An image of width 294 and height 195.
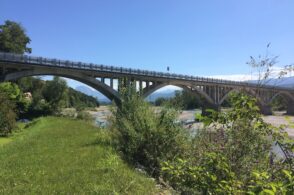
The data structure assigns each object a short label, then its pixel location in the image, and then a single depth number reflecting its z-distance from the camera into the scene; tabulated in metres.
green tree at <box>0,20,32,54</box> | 44.53
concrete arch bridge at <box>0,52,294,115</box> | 34.06
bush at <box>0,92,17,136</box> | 18.17
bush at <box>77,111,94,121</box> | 35.34
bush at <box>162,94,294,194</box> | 2.95
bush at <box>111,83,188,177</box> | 8.39
